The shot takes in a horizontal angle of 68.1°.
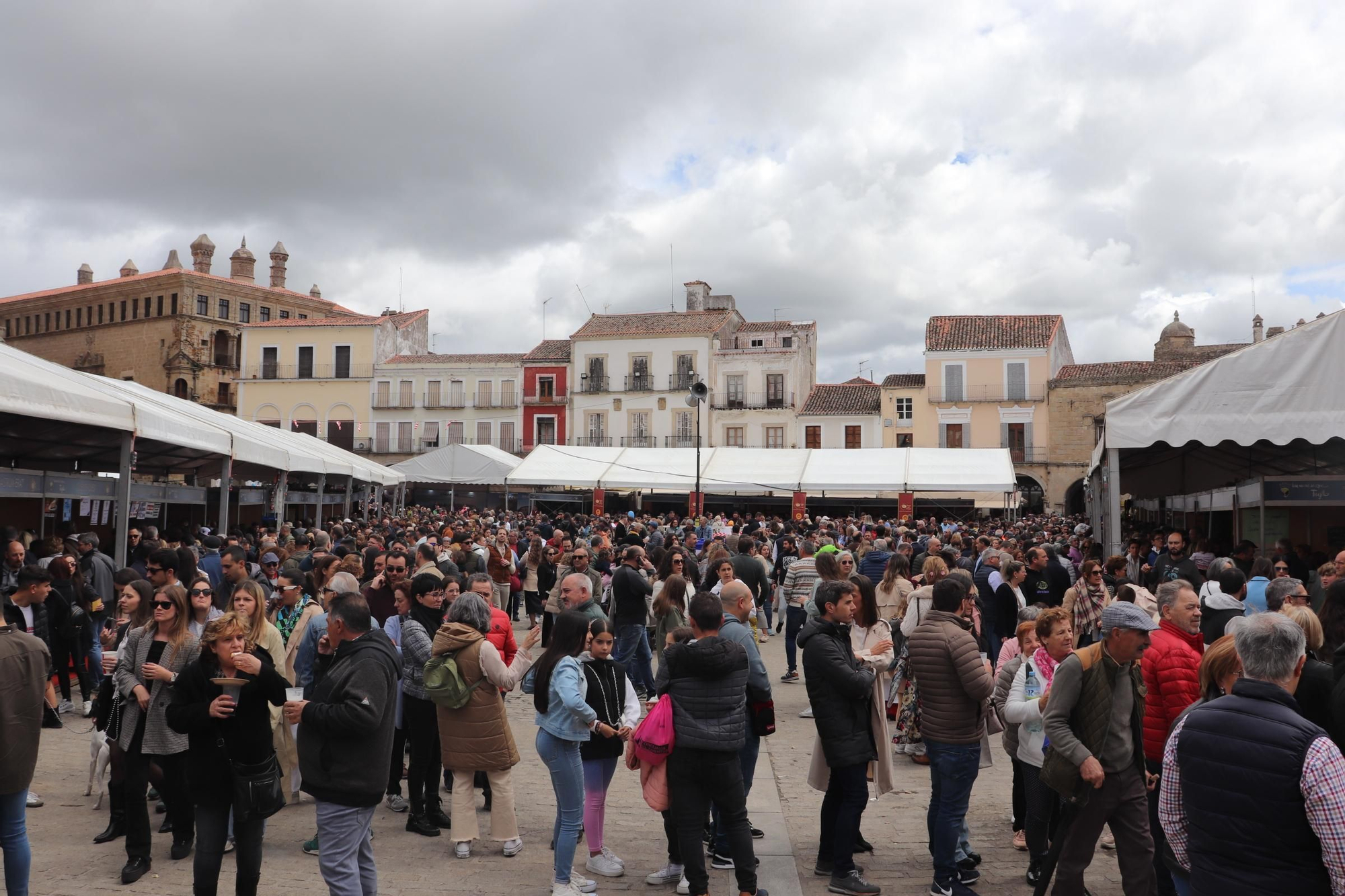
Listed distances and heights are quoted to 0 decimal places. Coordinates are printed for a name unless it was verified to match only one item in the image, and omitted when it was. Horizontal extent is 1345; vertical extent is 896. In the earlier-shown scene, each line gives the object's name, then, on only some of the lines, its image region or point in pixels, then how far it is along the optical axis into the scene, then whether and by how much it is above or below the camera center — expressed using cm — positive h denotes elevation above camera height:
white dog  545 -142
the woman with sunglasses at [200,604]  514 -53
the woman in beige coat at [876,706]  474 -96
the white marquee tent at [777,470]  2553 +95
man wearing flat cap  379 -95
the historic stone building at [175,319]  5169 +991
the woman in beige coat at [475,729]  482 -112
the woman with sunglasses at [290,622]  562 -72
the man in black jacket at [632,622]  782 -94
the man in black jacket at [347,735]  363 -86
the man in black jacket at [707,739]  423 -100
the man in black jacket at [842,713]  450 -95
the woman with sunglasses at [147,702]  453 -93
